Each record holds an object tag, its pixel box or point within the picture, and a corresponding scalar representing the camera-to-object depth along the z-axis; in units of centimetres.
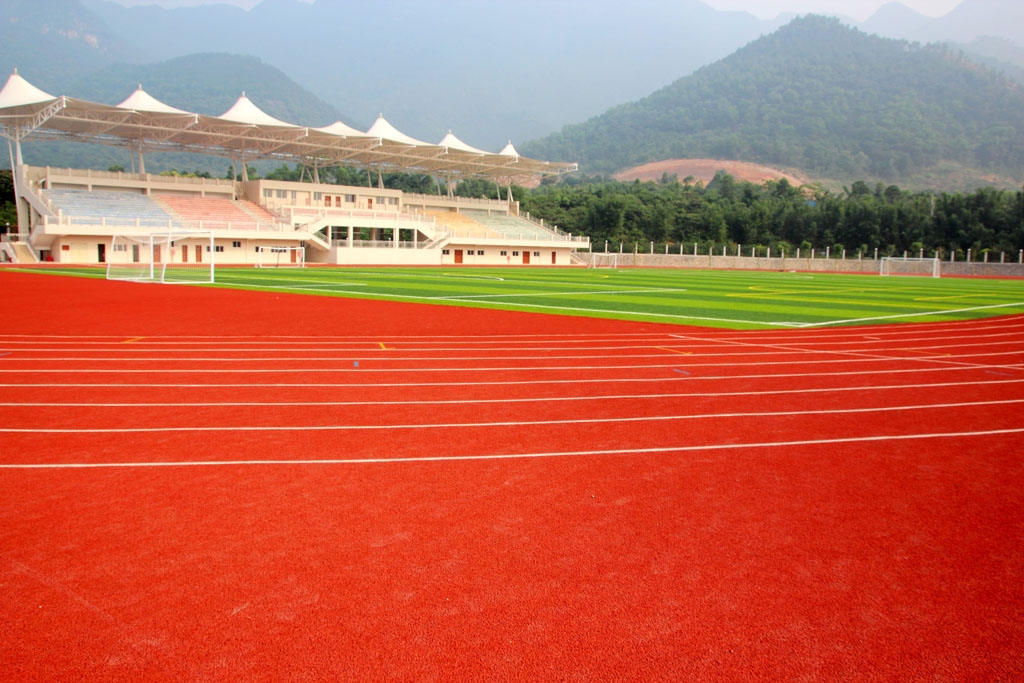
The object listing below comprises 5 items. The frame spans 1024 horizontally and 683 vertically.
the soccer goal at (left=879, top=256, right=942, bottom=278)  5953
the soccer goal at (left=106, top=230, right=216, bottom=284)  3709
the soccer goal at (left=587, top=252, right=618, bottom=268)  6775
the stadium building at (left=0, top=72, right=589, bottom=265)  4803
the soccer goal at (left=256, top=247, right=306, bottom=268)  5291
